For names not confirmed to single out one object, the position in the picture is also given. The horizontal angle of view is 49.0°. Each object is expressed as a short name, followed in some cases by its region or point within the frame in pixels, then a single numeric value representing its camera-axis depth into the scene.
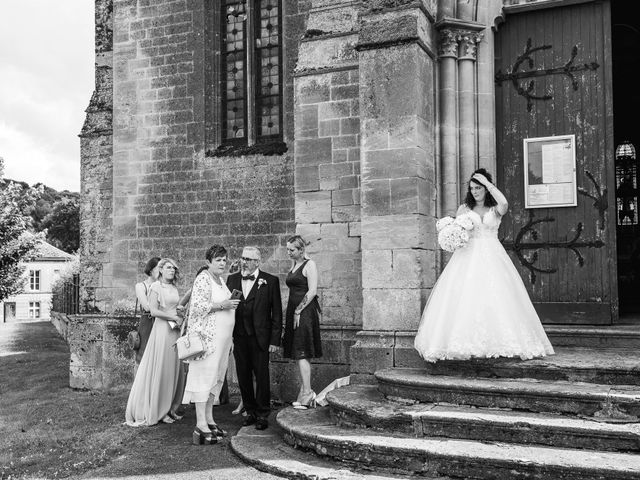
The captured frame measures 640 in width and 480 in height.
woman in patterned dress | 6.76
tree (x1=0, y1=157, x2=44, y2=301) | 24.39
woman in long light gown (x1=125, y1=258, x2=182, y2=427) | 8.10
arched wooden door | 7.64
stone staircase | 4.85
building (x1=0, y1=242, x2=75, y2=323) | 55.56
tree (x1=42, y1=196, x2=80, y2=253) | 60.16
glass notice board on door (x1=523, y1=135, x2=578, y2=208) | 7.76
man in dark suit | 7.27
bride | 6.12
